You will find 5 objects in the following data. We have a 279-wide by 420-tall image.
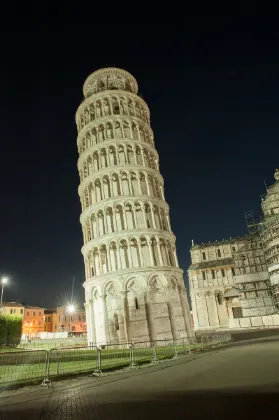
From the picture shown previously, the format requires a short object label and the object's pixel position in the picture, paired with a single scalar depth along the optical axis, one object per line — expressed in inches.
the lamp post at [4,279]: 1270.9
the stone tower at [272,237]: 1977.1
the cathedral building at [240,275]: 2066.9
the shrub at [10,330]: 1355.9
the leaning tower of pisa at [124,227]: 1168.8
